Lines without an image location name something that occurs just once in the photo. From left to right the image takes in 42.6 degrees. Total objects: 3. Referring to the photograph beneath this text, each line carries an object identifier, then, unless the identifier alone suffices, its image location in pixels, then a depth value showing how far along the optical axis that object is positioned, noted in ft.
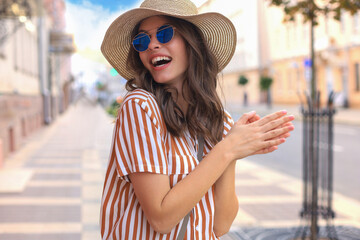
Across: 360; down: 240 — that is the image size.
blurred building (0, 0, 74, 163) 38.14
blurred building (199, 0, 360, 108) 92.89
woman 4.68
